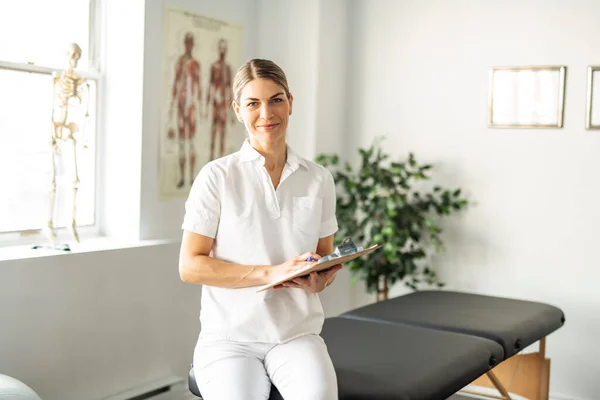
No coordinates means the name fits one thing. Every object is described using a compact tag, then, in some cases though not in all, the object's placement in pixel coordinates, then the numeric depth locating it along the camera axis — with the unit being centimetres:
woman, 197
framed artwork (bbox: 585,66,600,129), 376
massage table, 226
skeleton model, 313
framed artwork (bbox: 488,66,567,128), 385
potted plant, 395
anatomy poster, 362
